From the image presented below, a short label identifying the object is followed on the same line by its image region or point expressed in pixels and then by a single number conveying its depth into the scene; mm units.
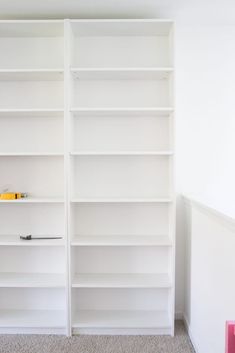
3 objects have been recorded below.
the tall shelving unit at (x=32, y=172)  2334
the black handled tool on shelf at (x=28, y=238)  2264
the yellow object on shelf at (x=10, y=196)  2178
